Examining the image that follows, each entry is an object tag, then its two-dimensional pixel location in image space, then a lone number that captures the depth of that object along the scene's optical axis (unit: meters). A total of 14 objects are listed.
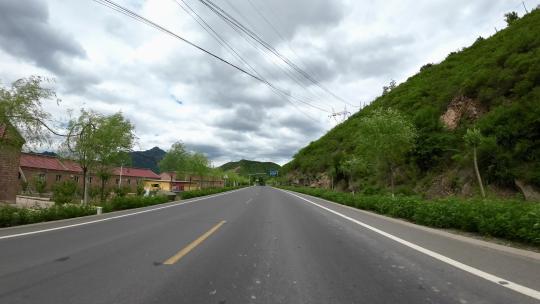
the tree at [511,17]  50.49
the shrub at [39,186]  40.16
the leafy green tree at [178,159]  53.62
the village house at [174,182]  59.75
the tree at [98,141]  20.28
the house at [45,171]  48.60
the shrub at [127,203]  16.91
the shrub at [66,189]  28.42
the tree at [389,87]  77.56
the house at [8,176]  24.61
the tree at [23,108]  12.42
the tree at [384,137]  24.86
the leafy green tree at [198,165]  54.17
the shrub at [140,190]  36.21
